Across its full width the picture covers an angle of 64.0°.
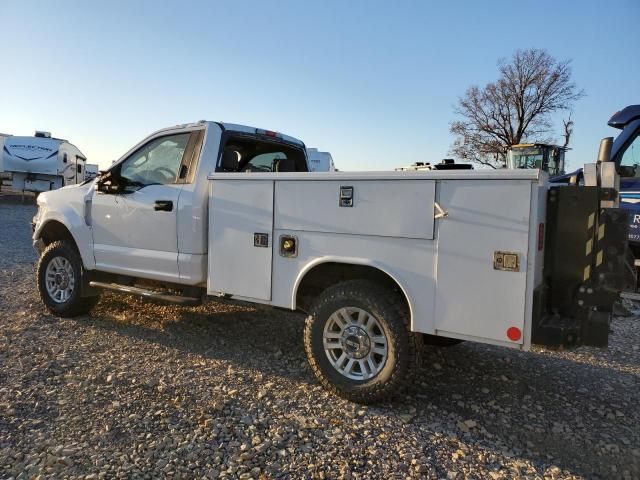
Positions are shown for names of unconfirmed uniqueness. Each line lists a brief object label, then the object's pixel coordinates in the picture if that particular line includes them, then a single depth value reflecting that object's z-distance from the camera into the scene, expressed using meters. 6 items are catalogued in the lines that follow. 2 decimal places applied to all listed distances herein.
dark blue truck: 7.11
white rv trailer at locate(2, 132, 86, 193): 21.06
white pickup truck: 3.25
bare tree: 36.88
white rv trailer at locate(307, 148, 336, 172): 21.28
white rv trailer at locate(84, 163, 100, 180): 33.87
